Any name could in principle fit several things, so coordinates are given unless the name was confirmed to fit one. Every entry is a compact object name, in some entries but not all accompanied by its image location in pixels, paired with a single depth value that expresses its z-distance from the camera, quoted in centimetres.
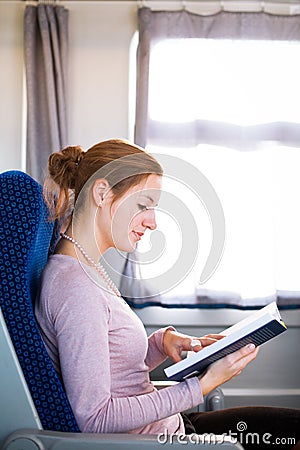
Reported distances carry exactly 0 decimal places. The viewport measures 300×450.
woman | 120
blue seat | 119
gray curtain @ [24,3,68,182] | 265
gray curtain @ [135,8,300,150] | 271
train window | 269
